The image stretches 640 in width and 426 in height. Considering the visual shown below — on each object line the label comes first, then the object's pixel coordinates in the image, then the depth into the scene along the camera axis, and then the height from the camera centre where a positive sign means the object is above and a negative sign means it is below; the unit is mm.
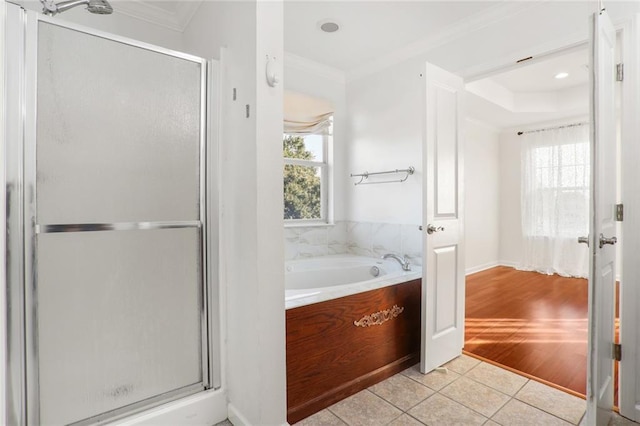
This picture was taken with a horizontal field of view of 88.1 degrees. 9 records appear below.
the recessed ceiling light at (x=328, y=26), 2533 +1453
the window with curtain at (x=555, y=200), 4828 +177
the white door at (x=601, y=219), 1467 -36
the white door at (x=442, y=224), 2232 -91
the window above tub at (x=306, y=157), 3166 +561
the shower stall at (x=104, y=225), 1318 -60
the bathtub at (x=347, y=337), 1785 -770
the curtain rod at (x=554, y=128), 4814 +1283
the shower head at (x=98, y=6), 1448 +908
